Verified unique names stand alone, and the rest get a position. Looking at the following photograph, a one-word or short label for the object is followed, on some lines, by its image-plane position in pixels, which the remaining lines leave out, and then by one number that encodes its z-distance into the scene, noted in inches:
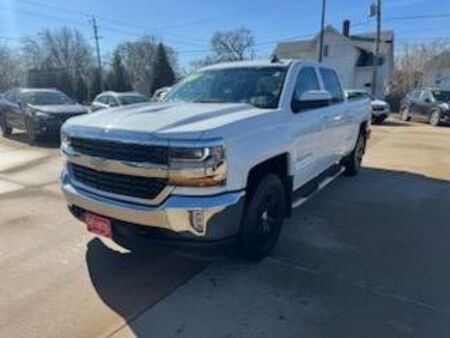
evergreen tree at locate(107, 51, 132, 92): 2127.2
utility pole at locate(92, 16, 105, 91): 2047.2
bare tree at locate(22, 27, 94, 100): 2773.1
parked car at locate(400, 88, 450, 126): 771.4
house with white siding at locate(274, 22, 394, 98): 1684.3
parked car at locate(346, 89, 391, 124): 785.6
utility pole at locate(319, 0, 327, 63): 1246.7
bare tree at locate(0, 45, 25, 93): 2588.6
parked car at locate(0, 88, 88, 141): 478.6
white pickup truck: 129.0
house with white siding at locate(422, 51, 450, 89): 2252.7
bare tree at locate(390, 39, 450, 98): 2142.7
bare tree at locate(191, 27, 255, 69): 2588.6
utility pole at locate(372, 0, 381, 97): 1112.2
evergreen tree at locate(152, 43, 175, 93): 2031.3
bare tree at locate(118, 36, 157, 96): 2677.2
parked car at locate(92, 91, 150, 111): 639.8
